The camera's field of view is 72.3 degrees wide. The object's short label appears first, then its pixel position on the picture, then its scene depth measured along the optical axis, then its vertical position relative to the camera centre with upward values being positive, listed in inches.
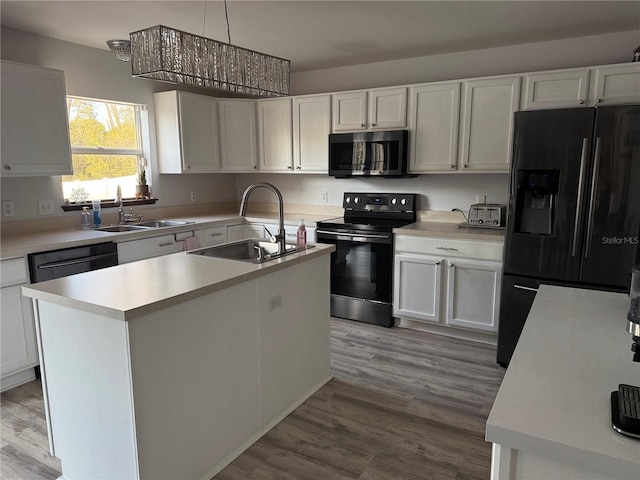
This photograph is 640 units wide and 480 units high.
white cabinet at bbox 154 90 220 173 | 163.5 +17.7
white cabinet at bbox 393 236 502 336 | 132.4 -32.7
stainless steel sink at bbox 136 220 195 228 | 159.8 -16.7
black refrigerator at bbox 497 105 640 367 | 102.3 -5.7
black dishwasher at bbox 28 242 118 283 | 109.7 -22.1
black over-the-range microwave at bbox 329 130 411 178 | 149.8 +8.4
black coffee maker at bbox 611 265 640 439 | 33.5 -18.3
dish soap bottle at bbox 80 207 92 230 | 142.1 -13.9
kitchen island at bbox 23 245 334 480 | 64.7 -30.3
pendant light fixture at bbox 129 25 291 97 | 74.4 +21.2
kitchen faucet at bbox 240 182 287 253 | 88.1 -9.6
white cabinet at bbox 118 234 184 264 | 130.4 -22.0
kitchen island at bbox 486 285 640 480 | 32.5 -19.4
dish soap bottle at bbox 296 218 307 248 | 101.7 -14.0
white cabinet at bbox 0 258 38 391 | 104.7 -37.0
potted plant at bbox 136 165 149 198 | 165.0 -3.3
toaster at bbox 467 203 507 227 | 143.5 -12.1
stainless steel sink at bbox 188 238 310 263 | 100.0 -17.0
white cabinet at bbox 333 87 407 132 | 150.4 +24.0
